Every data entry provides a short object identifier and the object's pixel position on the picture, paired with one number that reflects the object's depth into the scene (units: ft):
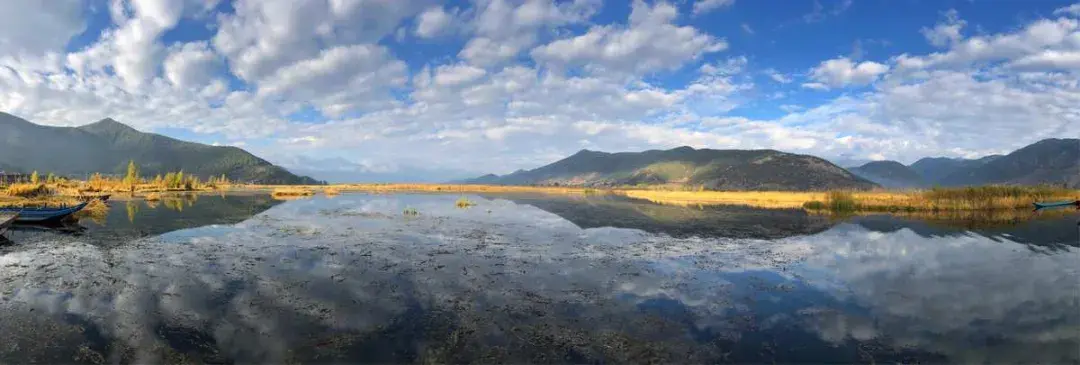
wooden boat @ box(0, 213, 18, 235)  95.35
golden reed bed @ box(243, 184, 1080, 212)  179.32
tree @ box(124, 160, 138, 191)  321.40
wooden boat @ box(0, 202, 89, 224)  115.14
